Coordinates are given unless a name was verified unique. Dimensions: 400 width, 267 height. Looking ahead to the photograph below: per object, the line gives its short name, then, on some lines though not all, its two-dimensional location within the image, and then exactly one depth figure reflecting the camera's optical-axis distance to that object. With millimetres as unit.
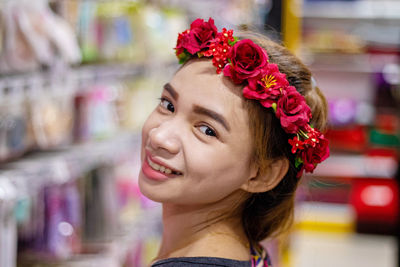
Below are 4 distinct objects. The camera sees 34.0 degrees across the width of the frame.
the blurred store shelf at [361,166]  5867
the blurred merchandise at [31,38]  1865
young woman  1271
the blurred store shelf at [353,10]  6027
